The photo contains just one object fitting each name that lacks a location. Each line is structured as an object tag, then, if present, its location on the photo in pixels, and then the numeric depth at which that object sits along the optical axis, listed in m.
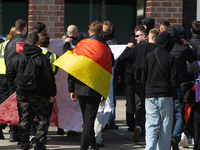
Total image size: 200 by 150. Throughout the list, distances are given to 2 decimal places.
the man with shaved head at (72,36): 15.14
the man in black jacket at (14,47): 14.59
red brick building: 23.80
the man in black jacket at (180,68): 13.73
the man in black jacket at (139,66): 14.52
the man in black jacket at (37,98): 12.85
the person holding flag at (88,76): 12.29
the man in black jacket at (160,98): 11.68
